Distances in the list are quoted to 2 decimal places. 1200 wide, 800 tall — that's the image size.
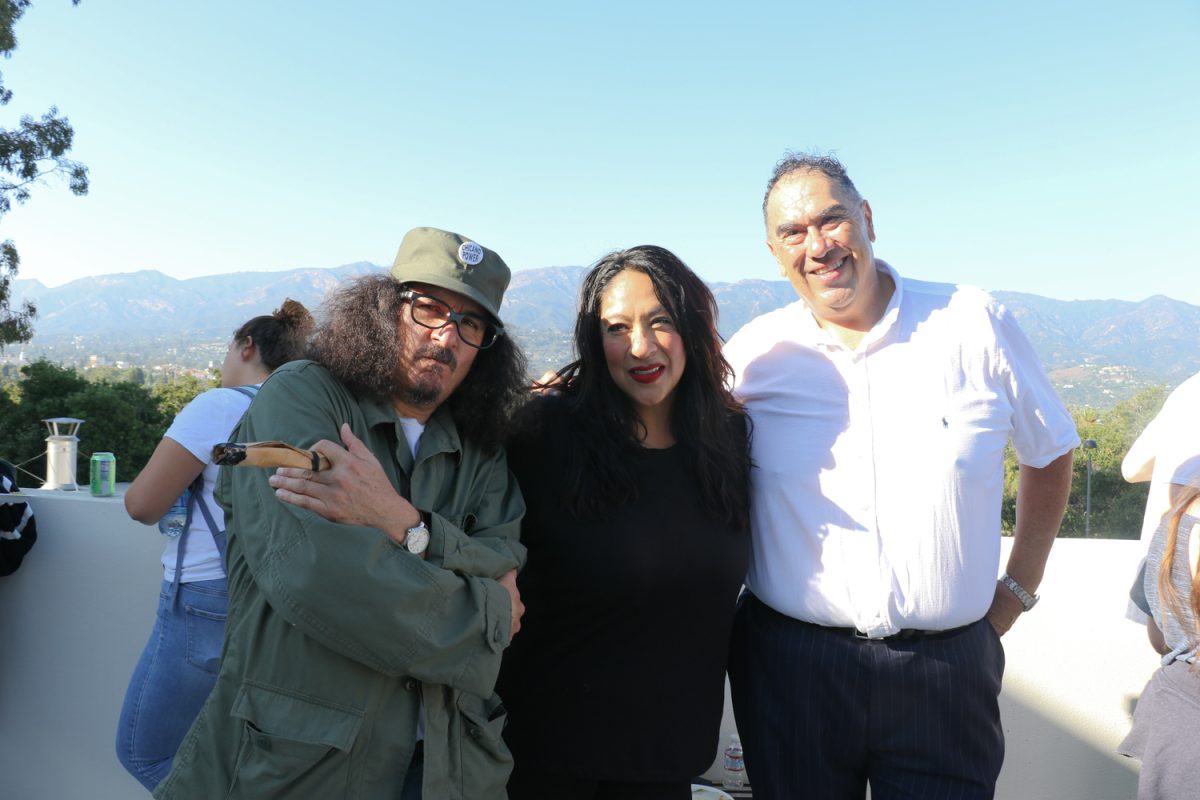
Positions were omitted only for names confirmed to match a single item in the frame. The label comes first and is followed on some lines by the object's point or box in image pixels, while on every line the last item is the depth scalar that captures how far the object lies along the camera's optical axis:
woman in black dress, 1.89
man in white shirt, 1.88
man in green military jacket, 1.41
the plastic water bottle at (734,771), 3.26
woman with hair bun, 2.42
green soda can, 3.48
